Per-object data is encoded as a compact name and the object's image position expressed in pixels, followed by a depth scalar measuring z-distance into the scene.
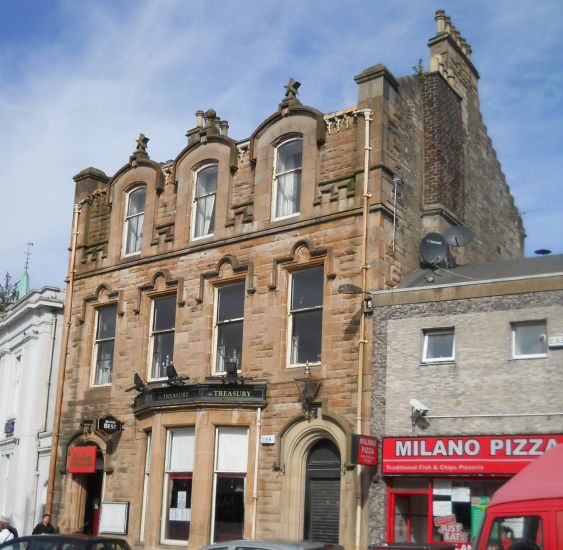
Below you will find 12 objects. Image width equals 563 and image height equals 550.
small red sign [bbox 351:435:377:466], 18.52
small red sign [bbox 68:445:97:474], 24.95
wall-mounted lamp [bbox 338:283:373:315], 20.06
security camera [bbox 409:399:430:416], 18.86
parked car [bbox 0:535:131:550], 15.04
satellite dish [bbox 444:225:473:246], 21.75
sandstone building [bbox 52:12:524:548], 20.66
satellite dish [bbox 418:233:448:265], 21.61
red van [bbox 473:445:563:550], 8.98
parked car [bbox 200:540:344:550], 13.34
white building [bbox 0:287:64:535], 28.38
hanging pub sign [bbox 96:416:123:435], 24.28
